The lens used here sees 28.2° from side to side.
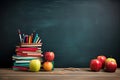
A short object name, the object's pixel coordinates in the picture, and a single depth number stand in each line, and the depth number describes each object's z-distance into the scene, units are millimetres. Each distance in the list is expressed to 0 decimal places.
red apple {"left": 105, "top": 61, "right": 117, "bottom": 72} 2600
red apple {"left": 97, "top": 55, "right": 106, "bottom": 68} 2742
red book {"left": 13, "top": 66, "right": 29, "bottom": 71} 2602
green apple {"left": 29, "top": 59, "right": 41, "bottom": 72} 2518
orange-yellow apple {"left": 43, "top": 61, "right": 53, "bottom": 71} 2599
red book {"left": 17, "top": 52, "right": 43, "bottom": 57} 2611
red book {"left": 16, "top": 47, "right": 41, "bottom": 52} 2611
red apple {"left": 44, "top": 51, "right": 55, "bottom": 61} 2656
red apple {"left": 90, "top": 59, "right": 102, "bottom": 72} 2602
